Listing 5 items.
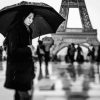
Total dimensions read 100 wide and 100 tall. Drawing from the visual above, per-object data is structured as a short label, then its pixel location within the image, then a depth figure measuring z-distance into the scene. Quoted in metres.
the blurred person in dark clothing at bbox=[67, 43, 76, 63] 16.97
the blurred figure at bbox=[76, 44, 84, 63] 20.22
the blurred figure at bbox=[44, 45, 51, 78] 12.21
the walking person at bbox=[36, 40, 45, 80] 11.19
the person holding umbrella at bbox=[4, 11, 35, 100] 3.39
